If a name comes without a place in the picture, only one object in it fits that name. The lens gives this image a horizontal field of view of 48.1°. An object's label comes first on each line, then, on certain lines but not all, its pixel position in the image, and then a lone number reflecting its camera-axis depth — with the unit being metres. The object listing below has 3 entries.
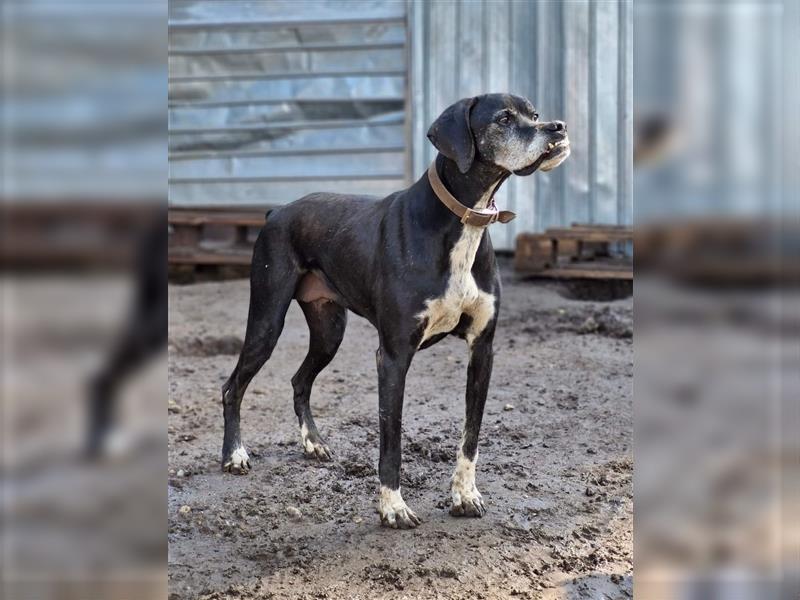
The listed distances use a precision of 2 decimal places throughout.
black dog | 3.72
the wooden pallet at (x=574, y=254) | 8.50
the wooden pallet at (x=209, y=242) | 9.26
